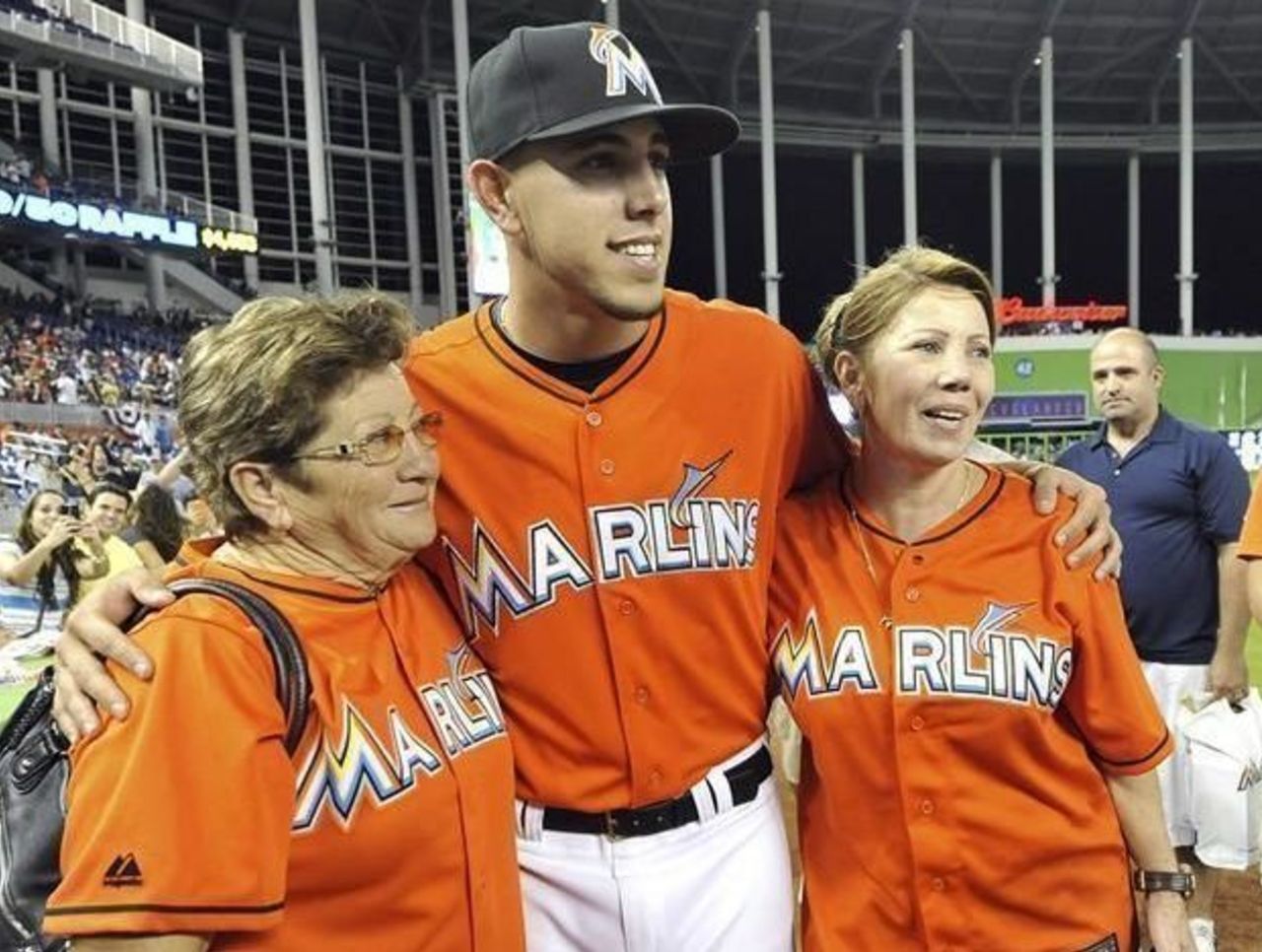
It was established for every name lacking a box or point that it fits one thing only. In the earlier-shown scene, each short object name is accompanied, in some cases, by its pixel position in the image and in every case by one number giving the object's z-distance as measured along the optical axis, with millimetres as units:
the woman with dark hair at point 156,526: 5832
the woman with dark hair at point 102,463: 11600
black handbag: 1474
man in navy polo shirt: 4352
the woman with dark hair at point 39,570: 6059
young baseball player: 1863
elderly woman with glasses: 1340
